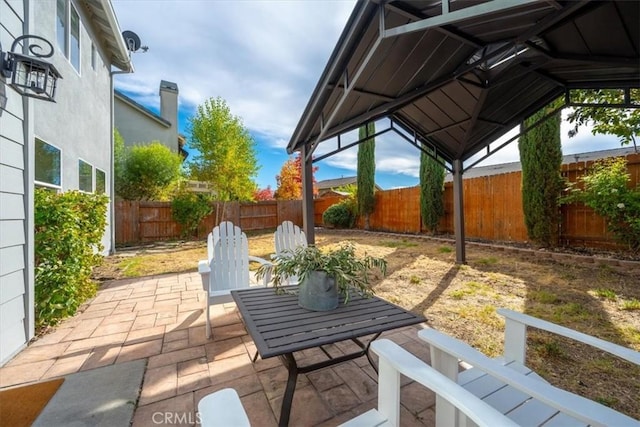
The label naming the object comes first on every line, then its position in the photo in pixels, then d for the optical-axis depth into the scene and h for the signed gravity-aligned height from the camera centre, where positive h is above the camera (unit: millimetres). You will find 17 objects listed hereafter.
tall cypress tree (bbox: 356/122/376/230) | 10923 +1537
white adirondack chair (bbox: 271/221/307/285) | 3354 -254
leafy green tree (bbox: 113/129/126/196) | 9547 +1944
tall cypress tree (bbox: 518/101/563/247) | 5500 +669
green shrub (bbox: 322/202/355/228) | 11781 +8
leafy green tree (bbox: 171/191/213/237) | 9320 +311
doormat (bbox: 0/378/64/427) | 1494 -1056
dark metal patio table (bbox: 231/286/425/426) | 1320 -585
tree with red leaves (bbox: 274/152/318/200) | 16891 +2273
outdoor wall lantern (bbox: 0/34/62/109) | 2074 +1206
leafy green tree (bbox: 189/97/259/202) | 10766 +2764
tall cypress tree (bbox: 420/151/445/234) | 8477 +665
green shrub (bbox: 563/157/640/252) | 4379 +190
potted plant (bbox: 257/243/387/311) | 1683 -358
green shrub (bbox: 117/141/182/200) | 9711 +1715
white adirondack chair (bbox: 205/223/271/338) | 2836 -463
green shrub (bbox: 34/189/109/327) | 2502 -332
